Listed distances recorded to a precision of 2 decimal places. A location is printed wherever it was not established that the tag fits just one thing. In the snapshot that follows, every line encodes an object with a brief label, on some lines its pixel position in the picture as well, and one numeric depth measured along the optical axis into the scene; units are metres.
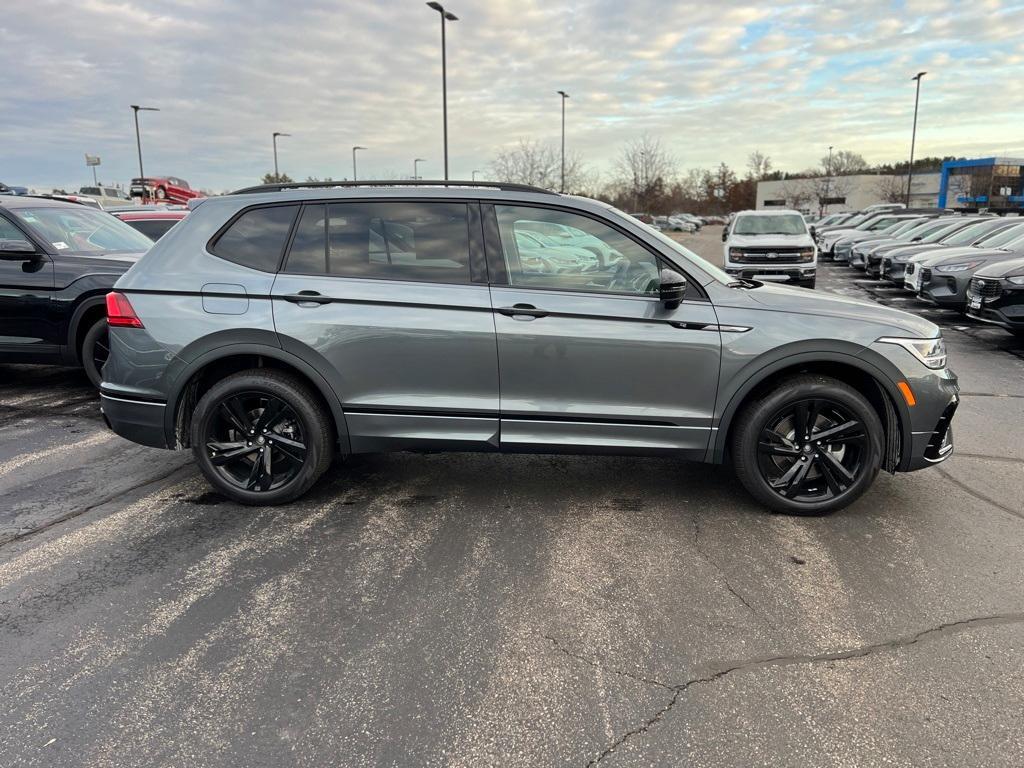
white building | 84.81
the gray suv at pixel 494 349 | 3.81
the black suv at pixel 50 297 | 6.48
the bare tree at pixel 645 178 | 54.16
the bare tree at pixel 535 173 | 46.42
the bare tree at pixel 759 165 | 97.31
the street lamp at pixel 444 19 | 26.24
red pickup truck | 40.06
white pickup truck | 15.09
